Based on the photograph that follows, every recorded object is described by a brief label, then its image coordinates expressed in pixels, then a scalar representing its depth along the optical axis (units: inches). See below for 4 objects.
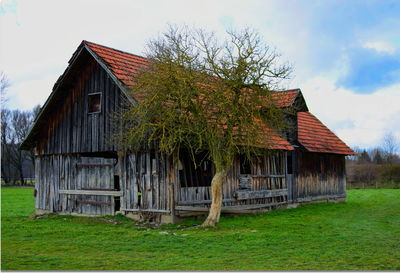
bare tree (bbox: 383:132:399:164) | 2729.8
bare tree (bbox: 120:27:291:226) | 588.7
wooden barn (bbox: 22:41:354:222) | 697.0
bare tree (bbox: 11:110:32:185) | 2539.4
